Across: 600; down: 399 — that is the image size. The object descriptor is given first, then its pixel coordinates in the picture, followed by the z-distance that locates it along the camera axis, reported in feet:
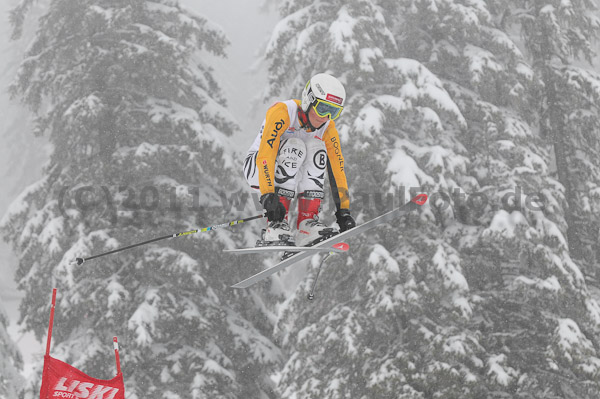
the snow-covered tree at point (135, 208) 42.04
